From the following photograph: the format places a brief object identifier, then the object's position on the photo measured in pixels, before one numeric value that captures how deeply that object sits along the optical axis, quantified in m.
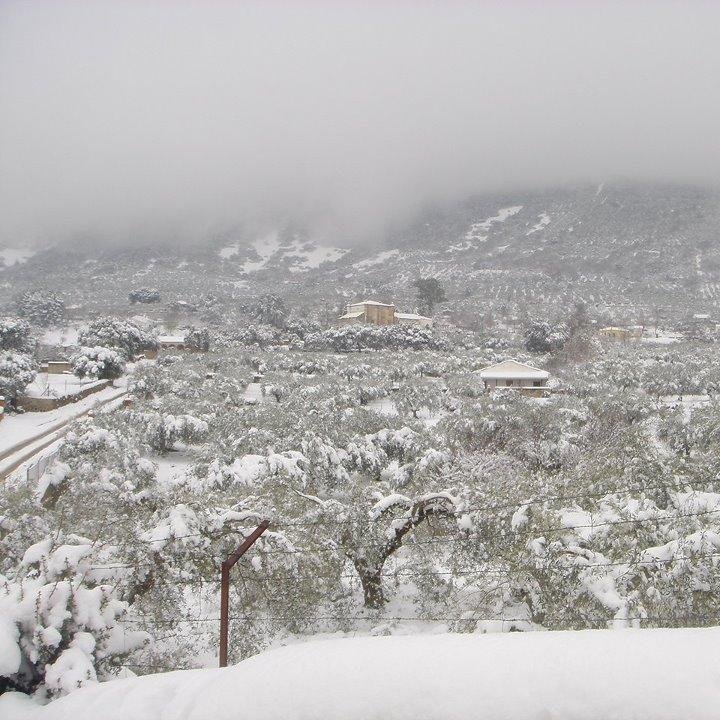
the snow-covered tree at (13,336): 40.91
